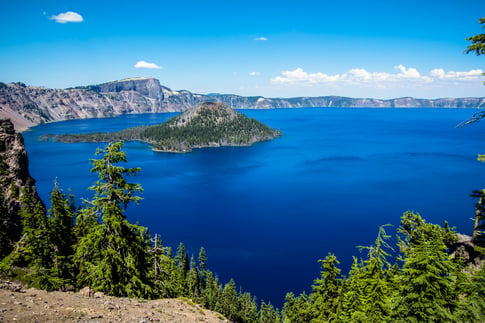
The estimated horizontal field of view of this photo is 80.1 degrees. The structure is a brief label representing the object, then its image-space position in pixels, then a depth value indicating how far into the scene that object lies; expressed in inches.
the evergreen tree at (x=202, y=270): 2989.2
